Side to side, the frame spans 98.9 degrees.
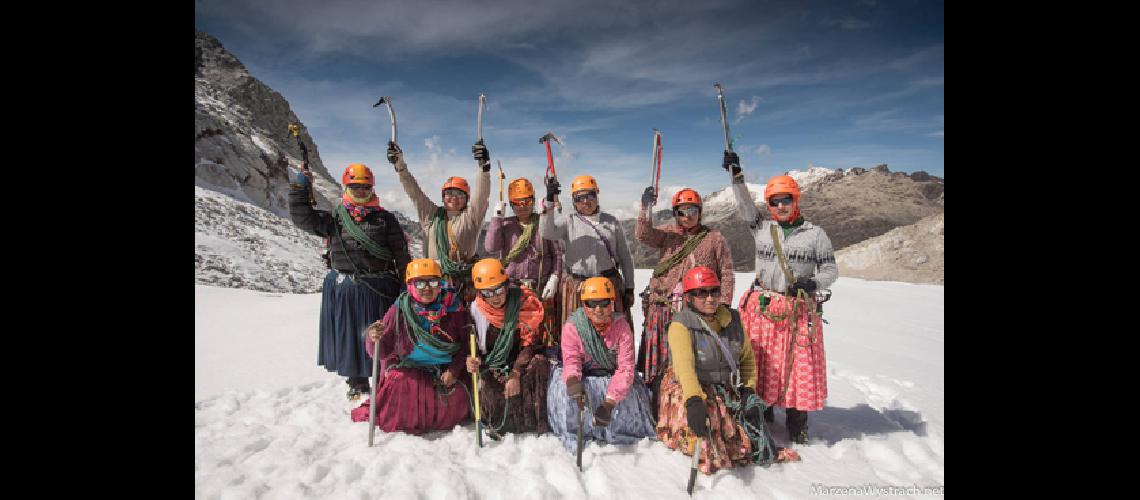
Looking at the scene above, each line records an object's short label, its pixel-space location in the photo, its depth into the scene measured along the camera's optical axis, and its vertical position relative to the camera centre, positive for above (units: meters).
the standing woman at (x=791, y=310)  3.29 -0.38
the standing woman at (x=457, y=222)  4.12 +0.25
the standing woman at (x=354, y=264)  3.96 -0.11
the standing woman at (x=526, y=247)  4.12 +0.04
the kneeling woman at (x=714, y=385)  2.94 -0.84
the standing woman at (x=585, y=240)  3.96 +0.10
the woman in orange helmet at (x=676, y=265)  3.72 -0.09
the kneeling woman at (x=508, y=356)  3.43 -0.75
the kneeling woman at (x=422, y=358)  3.47 -0.78
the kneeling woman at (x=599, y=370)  3.26 -0.80
